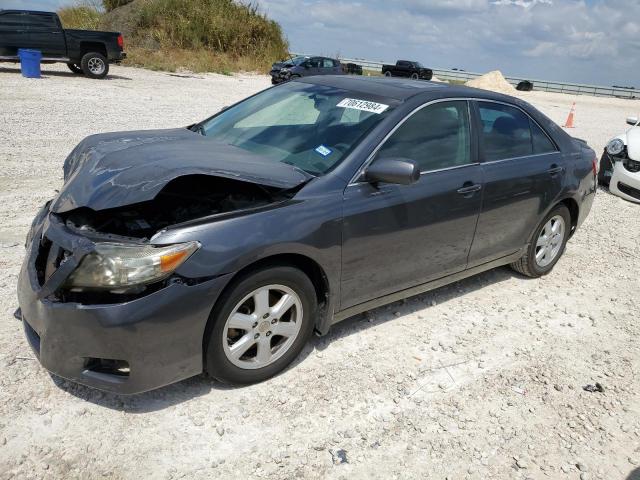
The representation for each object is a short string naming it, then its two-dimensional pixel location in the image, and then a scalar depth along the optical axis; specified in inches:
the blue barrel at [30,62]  636.1
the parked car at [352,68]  1423.5
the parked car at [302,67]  1006.4
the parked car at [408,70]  1596.9
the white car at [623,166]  321.7
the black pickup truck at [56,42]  661.9
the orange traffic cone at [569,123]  713.0
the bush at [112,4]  1341.0
